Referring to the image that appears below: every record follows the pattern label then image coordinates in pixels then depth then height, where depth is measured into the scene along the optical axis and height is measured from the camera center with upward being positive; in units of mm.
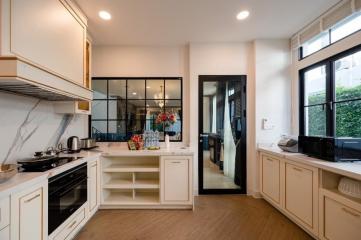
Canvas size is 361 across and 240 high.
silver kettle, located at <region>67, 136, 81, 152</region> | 2838 -344
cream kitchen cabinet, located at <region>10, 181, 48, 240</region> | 1386 -728
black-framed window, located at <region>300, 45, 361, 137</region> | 2459 +366
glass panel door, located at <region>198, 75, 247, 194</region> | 3598 -244
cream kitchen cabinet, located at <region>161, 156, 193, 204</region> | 2990 -916
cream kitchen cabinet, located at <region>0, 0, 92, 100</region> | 1415 +680
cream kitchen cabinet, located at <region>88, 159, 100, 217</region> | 2625 -926
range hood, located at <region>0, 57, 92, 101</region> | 1376 +325
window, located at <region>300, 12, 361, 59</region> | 2420 +1245
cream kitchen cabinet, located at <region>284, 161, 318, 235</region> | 2164 -891
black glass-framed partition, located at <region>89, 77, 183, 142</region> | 3725 +290
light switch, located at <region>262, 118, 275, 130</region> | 3477 -65
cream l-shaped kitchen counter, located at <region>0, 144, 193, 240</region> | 1852 -940
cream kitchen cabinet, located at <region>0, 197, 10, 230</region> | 1272 -615
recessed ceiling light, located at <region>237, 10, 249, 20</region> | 2672 +1510
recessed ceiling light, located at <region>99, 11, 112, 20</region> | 2670 +1498
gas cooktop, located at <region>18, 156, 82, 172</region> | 1809 -427
